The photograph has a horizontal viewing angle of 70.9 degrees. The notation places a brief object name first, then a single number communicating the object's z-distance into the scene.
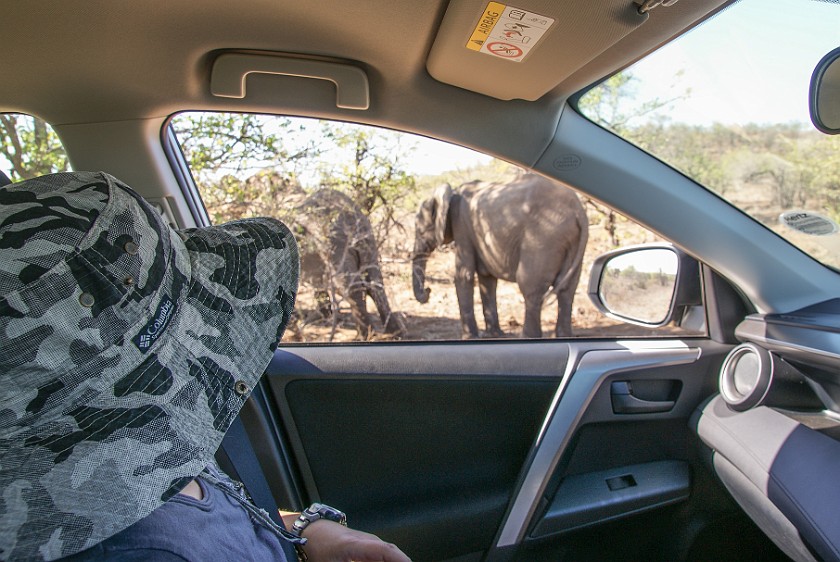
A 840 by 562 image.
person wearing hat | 0.81
